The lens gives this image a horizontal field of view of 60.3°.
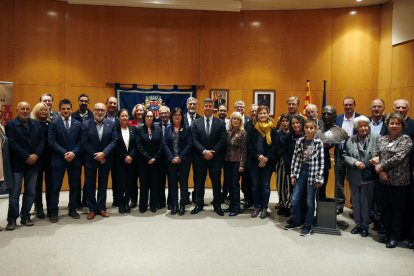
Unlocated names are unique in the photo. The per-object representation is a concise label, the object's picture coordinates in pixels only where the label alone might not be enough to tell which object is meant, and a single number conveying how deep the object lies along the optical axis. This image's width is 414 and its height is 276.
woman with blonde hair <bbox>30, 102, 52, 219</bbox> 4.88
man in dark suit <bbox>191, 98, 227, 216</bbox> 5.22
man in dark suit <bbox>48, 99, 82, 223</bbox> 4.82
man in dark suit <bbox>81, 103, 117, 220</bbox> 4.98
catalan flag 8.17
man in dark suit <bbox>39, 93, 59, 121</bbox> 5.42
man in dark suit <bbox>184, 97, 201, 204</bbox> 5.77
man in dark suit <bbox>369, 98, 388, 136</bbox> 4.84
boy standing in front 4.44
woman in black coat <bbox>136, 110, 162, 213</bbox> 5.25
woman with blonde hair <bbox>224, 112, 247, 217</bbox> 5.23
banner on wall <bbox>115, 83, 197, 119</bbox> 8.33
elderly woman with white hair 4.44
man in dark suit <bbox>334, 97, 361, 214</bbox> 5.36
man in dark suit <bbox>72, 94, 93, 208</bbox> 5.46
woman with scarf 5.02
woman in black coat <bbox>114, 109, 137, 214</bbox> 5.20
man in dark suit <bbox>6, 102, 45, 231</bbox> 4.52
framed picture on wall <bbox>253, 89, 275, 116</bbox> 8.56
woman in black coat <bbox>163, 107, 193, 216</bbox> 5.25
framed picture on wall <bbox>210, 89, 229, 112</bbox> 8.54
